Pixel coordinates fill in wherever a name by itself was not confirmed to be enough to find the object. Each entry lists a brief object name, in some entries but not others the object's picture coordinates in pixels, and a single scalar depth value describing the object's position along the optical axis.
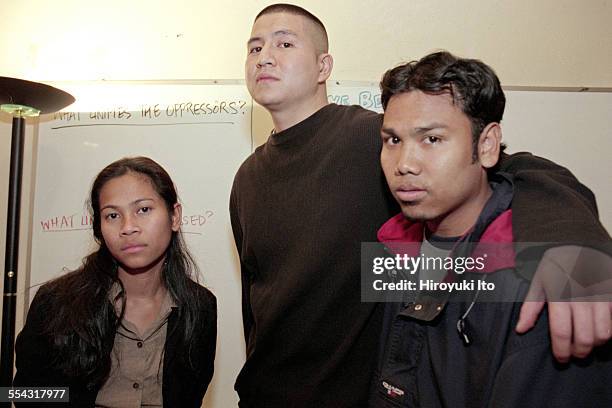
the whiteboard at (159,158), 1.95
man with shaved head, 1.14
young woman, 1.25
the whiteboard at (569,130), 1.92
